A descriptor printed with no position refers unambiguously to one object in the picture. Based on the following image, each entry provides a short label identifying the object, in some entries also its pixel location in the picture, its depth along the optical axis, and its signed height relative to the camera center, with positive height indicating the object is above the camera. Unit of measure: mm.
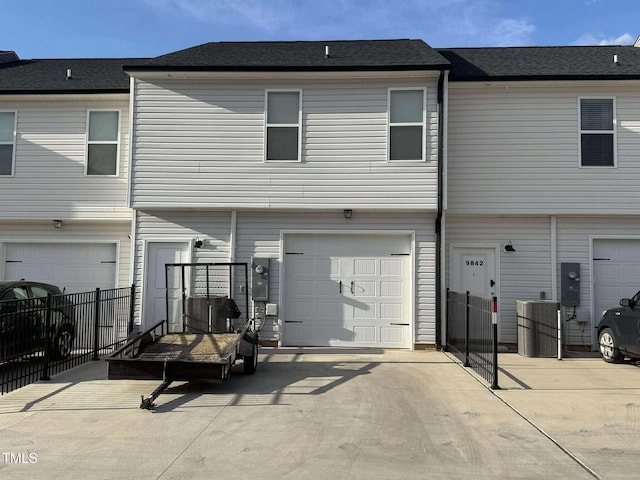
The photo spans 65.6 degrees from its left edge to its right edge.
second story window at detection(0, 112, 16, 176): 11258 +2688
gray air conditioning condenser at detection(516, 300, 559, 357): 9609 -1128
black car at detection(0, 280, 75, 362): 6910 -941
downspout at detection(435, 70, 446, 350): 9930 +1161
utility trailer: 6484 -1218
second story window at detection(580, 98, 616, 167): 10523 +2979
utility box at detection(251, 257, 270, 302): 10148 -288
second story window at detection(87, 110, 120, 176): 11156 +2693
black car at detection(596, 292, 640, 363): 8297 -1040
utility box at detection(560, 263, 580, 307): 10422 -277
